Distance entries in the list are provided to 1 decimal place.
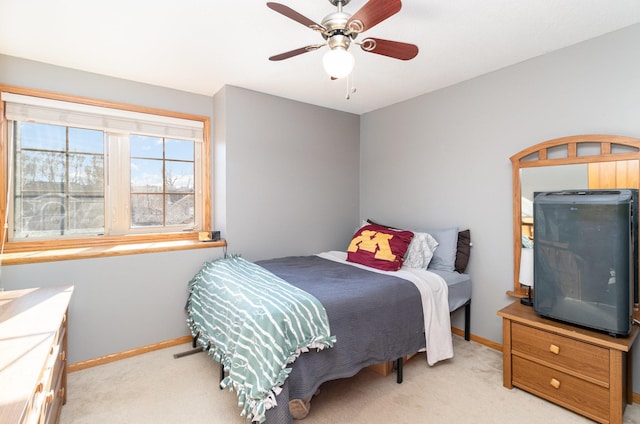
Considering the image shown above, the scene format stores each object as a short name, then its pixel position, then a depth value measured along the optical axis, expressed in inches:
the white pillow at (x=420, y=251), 113.8
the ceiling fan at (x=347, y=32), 55.9
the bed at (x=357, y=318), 68.1
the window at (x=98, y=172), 100.3
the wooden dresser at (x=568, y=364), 69.9
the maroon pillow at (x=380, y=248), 110.3
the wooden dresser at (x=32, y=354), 36.9
